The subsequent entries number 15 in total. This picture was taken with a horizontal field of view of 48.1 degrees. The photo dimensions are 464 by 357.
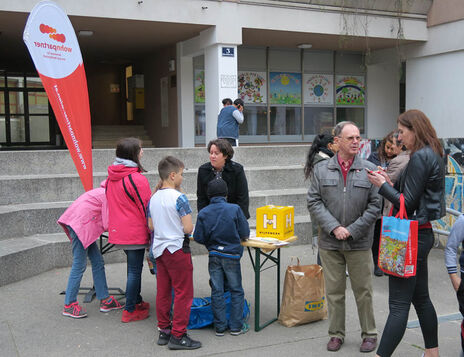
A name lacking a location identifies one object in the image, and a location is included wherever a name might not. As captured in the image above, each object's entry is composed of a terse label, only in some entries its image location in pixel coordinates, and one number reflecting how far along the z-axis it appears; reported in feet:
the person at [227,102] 35.97
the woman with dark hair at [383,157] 21.34
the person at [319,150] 19.38
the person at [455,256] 11.88
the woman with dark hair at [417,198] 11.65
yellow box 15.60
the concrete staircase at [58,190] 22.11
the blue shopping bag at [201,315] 15.87
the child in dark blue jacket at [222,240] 14.74
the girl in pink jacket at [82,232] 16.80
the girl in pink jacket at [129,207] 15.87
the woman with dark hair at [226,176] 16.76
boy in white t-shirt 14.26
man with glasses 13.89
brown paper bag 15.75
